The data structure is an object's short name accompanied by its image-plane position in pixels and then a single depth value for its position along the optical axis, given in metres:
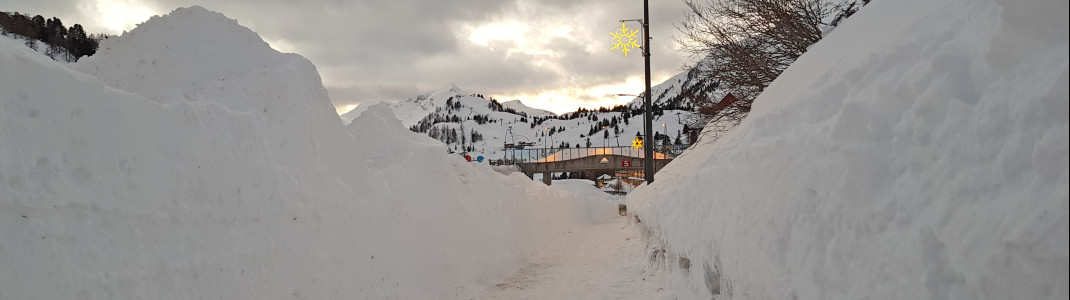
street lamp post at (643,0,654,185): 18.45
